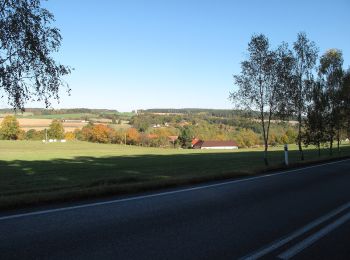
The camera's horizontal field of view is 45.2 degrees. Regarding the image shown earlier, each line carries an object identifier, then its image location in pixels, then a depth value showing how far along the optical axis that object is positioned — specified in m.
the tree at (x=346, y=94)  37.19
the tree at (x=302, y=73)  30.33
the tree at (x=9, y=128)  120.78
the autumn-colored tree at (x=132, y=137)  134.12
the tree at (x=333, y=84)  35.73
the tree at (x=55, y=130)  131.62
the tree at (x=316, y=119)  33.16
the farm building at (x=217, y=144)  145.38
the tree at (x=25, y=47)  9.81
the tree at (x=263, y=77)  25.94
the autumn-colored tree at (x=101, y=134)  128.12
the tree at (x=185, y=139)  140.75
